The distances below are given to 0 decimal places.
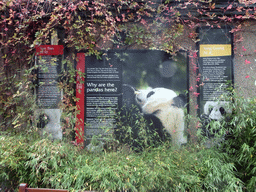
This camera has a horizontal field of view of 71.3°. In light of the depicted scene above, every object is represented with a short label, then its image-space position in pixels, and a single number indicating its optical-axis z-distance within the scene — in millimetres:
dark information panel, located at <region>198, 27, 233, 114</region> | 3514
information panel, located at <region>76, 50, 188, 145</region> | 3564
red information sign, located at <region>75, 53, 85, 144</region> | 3566
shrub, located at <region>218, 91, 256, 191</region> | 2482
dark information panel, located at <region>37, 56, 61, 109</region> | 3623
